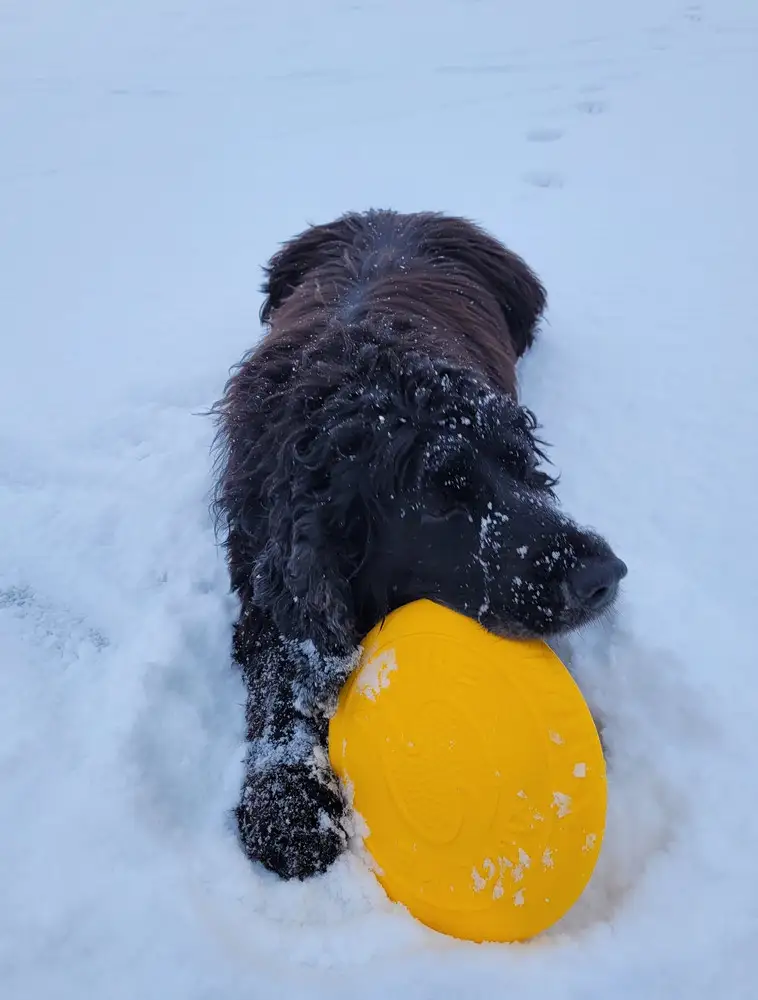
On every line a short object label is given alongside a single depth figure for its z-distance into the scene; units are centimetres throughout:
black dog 53
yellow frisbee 45
